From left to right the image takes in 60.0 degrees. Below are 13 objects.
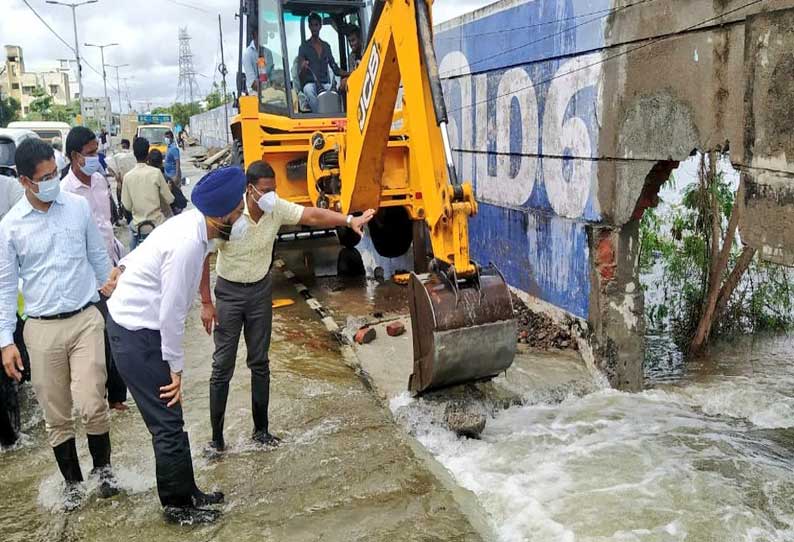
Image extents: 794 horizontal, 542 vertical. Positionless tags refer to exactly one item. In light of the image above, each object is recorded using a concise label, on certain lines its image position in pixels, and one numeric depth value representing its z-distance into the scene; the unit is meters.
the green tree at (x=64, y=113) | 54.65
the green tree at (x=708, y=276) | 6.69
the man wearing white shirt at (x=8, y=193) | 4.82
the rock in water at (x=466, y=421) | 4.64
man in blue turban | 3.38
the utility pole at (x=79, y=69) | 34.46
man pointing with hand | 4.32
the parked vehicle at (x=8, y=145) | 8.19
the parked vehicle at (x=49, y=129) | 18.53
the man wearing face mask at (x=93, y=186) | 4.91
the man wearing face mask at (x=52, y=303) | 3.76
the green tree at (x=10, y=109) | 45.61
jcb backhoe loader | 4.39
